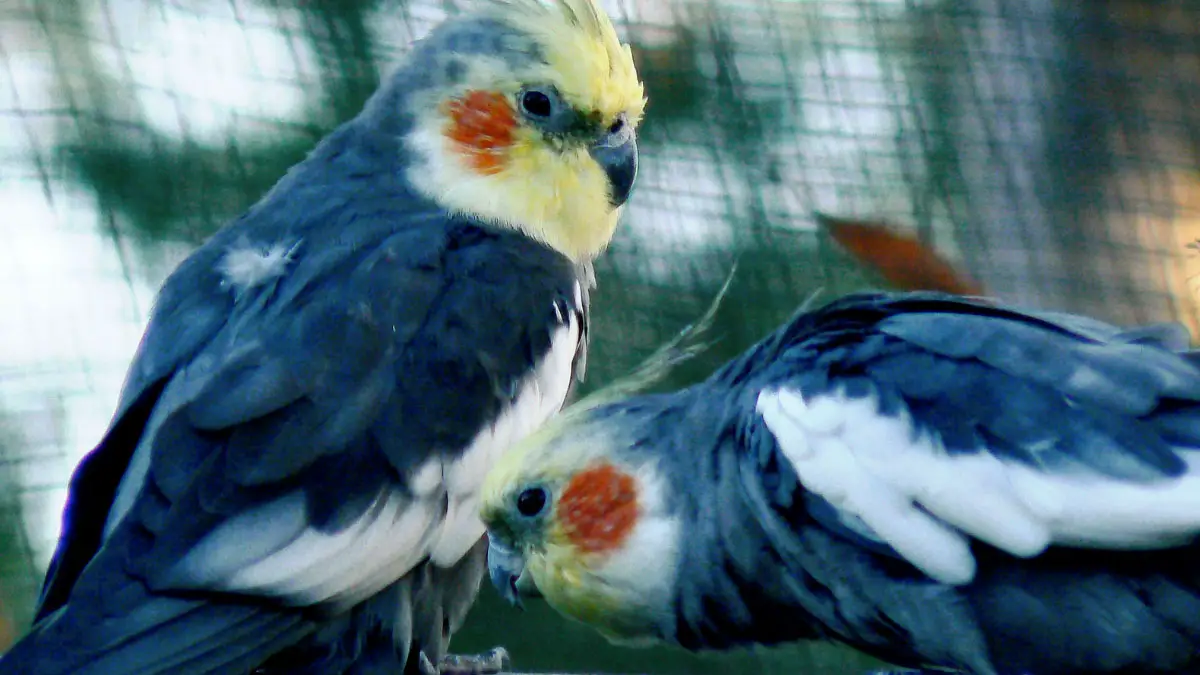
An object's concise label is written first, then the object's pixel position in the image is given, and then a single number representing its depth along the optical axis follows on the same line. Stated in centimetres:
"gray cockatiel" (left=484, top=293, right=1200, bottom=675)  279
